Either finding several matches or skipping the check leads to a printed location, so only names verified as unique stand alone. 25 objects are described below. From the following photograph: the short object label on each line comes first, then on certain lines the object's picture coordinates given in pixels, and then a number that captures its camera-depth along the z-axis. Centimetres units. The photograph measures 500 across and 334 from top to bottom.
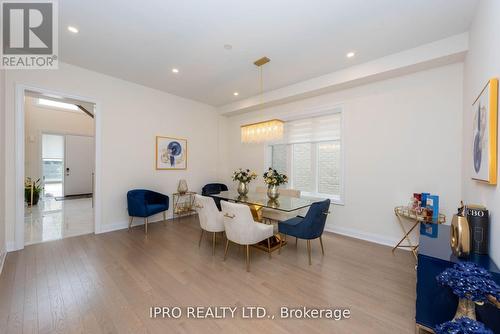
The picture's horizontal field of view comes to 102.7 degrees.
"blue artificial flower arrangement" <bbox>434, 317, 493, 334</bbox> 105
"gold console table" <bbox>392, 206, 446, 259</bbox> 264
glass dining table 286
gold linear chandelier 336
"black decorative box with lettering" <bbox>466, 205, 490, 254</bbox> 153
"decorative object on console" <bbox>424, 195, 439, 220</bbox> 265
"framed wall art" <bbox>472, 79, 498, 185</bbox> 151
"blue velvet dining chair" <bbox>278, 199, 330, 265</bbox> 257
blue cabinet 142
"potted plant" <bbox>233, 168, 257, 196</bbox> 373
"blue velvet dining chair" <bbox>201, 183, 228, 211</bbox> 510
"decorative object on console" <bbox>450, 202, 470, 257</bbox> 145
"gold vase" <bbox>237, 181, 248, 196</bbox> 378
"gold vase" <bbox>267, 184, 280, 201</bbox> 344
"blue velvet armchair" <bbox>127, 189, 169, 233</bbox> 375
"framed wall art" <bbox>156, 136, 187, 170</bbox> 458
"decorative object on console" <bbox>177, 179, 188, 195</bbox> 475
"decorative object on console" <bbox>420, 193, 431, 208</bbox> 279
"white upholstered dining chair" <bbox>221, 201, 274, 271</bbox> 246
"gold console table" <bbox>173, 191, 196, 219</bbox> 482
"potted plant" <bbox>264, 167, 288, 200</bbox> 343
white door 714
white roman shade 402
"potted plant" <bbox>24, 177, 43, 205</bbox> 554
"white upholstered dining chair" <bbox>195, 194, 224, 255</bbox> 288
